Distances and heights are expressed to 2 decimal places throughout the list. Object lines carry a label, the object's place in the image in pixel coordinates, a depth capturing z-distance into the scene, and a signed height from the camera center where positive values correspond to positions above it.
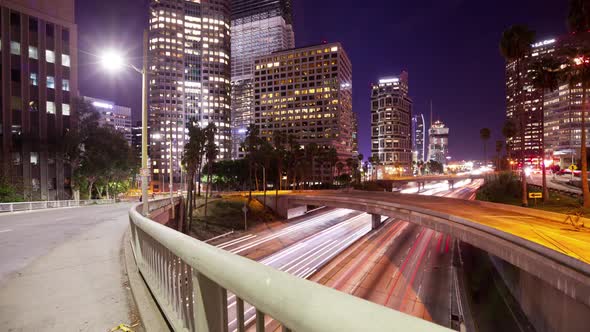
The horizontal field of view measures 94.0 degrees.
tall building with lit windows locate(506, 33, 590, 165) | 165.38 +26.57
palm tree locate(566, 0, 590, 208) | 28.75 +11.39
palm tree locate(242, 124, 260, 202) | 66.38 +6.04
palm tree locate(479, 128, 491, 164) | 97.88 +10.66
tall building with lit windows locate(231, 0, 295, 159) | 188.69 +10.30
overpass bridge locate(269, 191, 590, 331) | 12.86 -5.09
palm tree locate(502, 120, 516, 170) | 77.91 +9.72
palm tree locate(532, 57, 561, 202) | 34.97 +11.43
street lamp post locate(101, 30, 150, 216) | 10.70 +3.20
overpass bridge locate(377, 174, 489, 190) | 105.18 -6.21
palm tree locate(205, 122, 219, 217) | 52.09 +4.39
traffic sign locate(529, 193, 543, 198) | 33.06 -3.97
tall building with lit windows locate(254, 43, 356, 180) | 160.38 +42.24
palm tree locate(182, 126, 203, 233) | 47.78 +3.08
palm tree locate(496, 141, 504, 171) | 107.36 +6.80
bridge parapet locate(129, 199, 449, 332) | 1.16 -0.78
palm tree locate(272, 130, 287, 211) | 76.00 +5.07
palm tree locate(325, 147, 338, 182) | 101.00 +3.33
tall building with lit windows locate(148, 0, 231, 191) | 156.25 +57.31
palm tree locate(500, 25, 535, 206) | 36.69 +16.26
